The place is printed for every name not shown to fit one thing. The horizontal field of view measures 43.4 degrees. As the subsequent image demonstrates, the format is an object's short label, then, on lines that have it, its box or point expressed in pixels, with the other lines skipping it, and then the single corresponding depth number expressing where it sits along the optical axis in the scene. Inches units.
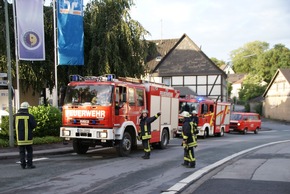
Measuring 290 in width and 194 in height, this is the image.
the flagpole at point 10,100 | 539.8
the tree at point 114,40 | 869.2
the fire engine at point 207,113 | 920.3
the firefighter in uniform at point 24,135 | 390.6
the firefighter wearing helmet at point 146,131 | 479.5
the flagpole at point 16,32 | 620.4
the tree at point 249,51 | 4244.6
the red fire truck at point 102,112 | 474.0
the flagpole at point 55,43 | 733.1
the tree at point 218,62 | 4403.1
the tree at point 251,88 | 3105.3
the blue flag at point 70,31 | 714.2
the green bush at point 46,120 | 629.9
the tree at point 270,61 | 3357.8
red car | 1266.0
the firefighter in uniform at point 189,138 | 403.5
